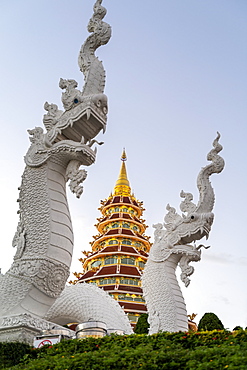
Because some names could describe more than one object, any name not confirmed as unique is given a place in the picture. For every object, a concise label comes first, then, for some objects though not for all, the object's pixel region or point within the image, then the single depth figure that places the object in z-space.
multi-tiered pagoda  23.39
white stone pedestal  7.18
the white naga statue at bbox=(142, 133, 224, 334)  12.41
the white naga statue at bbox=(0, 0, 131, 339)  7.74
